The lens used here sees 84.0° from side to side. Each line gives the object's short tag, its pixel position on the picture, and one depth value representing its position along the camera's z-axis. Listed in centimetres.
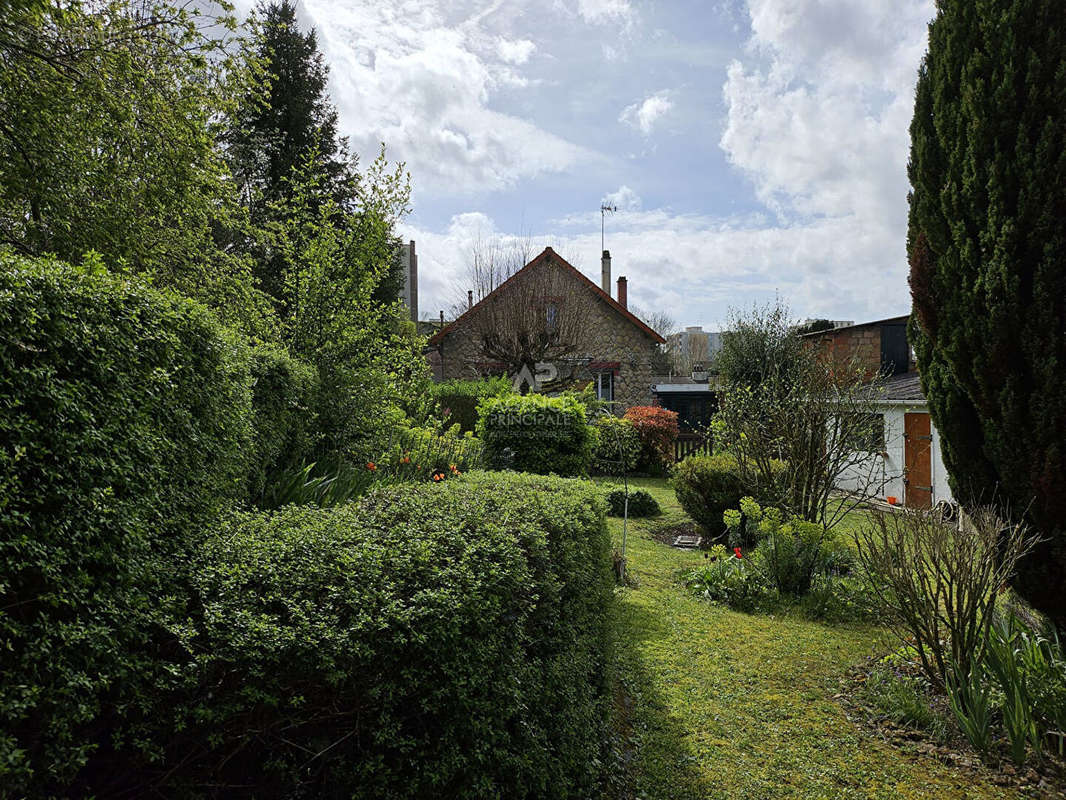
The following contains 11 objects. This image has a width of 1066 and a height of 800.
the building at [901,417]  1092
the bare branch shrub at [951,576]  355
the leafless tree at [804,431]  702
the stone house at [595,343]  1984
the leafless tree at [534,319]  1745
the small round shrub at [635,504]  1030
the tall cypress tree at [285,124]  1727
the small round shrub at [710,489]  828
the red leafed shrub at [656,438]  1531
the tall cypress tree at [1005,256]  367
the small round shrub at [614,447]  1394
